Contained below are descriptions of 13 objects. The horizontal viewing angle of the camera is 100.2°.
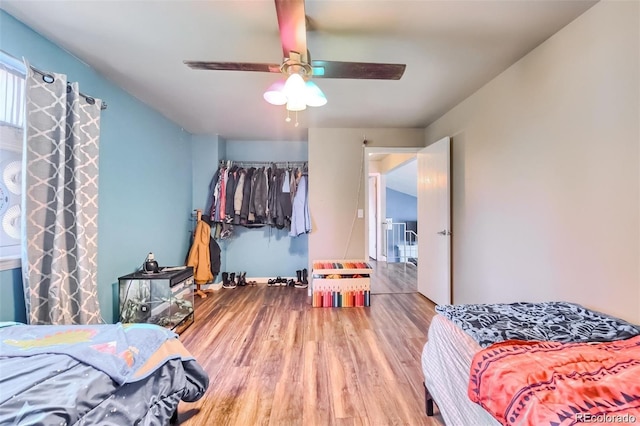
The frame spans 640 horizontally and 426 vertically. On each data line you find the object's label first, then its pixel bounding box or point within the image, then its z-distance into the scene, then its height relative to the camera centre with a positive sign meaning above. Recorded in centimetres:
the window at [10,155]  155 +38
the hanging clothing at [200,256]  361 -51
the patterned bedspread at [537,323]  117 -50
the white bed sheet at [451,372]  112 -74
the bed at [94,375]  85 -58
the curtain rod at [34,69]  153 +89
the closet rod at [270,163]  422 +89
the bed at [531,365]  80 -52
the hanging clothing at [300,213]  368 +9
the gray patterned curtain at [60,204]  157 +10
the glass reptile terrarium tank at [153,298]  238 -72
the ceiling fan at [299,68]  142 +88
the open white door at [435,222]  288 -2
